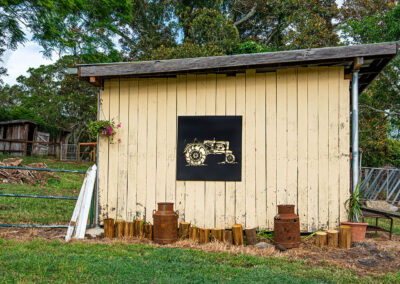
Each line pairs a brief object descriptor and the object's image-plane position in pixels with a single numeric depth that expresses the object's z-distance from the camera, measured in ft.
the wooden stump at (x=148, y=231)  18.29
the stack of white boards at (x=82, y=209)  18.01
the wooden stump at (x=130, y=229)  18.45
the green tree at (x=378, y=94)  41.68
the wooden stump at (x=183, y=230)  18.19
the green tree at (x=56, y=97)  89.66
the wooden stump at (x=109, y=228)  18.43
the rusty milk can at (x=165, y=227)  17.51
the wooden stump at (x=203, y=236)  17.66
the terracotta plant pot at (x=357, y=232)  17.20
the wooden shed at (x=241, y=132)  18.53
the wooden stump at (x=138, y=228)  18.49
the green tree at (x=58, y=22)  43.60
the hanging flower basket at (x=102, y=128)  19.74
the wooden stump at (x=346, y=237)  16.78
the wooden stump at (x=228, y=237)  17.66
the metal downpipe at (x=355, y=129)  18.35
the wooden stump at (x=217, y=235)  17.74
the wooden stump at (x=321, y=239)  17.03
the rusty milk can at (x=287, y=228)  16.92
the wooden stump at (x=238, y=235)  17.48
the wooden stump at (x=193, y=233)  17.92
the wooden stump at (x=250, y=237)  17.51
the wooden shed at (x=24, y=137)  68.80
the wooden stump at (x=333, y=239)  16.93
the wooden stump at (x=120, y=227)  18.40
